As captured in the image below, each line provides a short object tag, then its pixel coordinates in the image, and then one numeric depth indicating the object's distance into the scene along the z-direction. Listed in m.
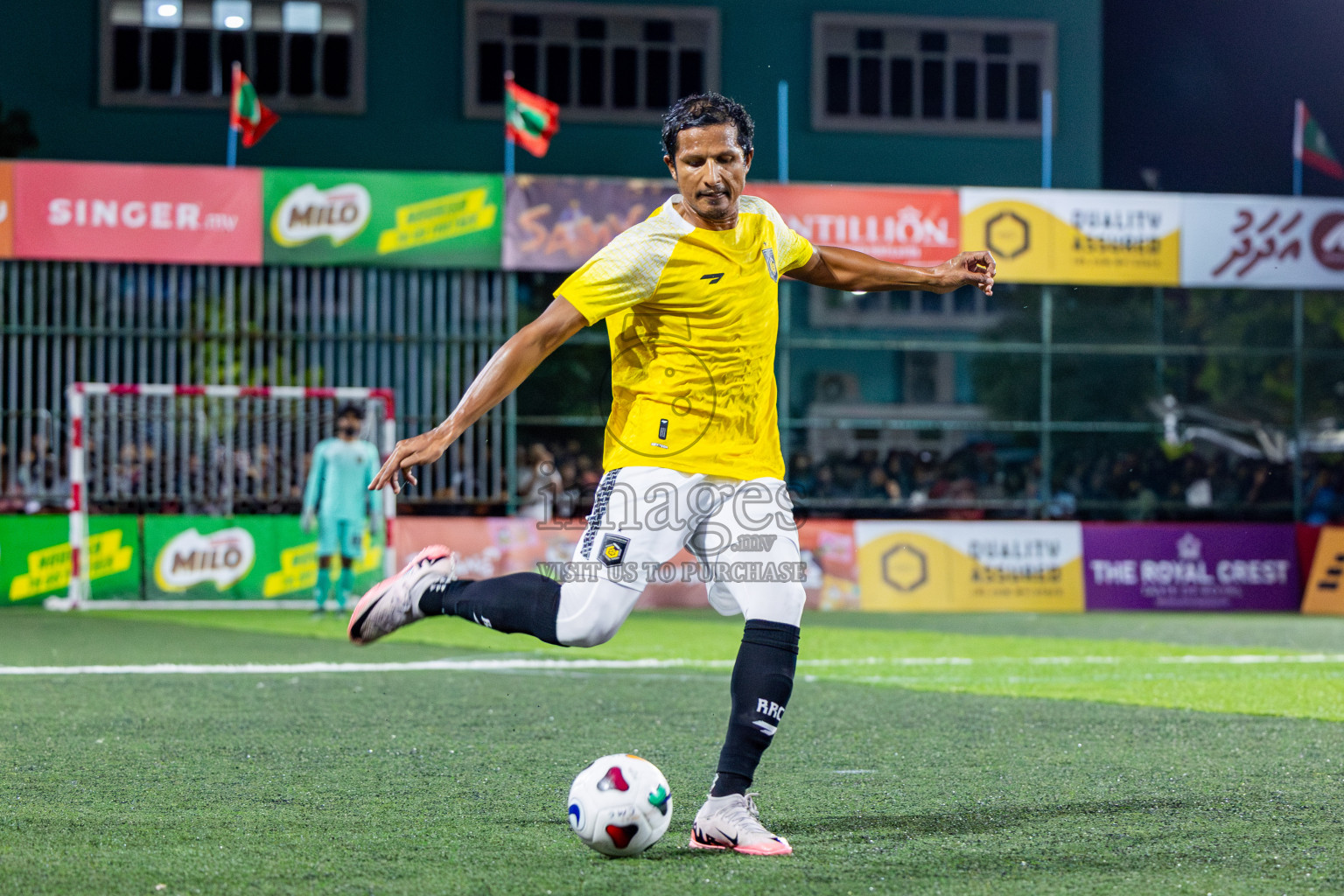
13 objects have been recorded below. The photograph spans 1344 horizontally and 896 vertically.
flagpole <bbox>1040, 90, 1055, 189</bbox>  21.72
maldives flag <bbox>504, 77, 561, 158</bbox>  19.86
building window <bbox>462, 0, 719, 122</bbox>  27.11
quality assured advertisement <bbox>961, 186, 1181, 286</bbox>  18.98
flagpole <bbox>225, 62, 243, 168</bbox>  19.36
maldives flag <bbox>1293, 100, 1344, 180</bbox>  21.00
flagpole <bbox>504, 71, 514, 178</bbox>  19.53
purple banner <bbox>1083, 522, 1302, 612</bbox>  18.77
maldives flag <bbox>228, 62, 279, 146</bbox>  19.41
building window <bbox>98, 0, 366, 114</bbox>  26.30
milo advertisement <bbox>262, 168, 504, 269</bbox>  17.91
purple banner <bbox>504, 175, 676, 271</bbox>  18.27
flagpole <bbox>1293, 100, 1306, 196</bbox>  21.09
